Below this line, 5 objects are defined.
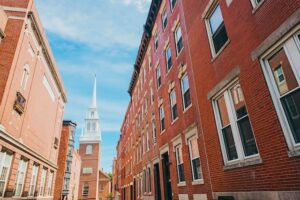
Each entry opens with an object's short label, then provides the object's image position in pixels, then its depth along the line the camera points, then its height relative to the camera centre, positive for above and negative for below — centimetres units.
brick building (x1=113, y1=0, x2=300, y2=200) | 496 +266
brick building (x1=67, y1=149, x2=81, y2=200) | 3849 +270
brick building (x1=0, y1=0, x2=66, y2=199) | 1250 +637
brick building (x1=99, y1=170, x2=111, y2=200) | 6779 +197
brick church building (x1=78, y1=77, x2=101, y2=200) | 5610 +1080
